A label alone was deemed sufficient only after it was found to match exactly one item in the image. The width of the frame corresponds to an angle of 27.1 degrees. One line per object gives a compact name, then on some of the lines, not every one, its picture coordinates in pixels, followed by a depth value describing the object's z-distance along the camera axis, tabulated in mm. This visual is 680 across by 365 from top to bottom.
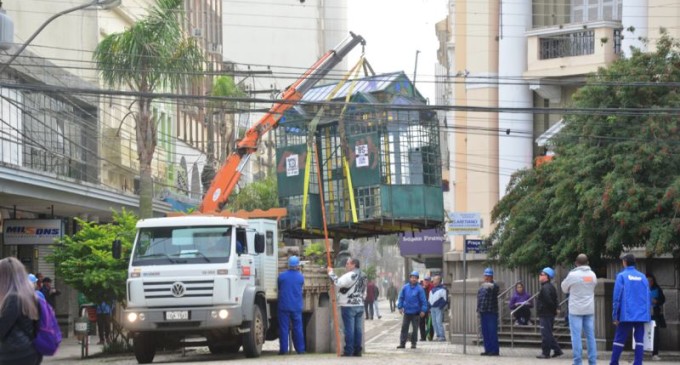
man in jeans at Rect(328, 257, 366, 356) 24734
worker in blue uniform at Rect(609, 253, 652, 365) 20578
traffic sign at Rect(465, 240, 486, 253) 31866
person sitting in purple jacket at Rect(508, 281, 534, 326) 31672
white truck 23766
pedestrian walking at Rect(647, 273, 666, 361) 26688
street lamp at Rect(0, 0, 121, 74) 27094
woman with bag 11125
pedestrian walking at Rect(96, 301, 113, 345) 29562
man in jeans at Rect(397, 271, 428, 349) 29891
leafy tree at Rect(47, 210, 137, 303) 27438
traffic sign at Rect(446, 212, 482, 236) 28094
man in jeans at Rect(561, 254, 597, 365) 21188
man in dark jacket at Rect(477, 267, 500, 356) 27266
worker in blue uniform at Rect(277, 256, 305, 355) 25719
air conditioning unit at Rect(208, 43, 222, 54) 73688
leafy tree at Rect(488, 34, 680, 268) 27062
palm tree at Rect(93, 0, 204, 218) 37594
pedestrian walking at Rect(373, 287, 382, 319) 59231
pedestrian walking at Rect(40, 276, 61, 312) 30944
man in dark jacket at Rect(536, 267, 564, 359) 25891
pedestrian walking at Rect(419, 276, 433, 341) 36344
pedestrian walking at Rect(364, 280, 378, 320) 56188
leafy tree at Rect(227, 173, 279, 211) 60375
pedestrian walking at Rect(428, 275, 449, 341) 36125
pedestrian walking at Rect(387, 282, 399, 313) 77875
